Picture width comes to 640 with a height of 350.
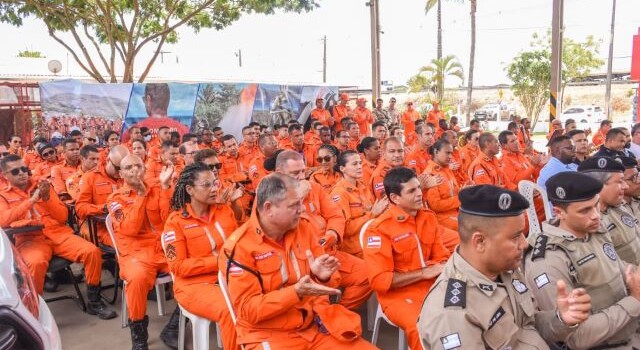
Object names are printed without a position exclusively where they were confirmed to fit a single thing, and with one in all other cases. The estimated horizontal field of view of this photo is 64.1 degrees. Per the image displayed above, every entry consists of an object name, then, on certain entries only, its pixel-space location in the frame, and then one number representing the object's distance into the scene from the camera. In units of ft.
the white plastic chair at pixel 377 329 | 11.23
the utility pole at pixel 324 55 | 129.49
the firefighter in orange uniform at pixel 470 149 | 25.29
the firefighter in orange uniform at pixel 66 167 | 22.70
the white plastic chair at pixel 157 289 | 14.05
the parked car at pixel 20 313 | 6.45
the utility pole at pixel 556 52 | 38.22
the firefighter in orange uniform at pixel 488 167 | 20.10
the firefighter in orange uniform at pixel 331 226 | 13.03
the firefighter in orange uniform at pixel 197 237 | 11.36
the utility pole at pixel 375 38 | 47.57
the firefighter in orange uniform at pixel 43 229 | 14.79
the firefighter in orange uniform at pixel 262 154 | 22.75
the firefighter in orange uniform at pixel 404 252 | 10.61
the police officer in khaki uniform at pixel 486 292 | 6.27
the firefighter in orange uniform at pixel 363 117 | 45.65
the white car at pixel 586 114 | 83.16
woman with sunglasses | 18.61
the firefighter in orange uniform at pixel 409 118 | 48.29
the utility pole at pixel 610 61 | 72.88
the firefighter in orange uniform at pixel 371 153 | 20.48
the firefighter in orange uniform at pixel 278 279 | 8.73
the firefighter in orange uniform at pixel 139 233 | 12.80
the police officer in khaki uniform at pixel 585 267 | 7.69
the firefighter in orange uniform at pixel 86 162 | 20.38
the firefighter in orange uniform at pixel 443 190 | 17.22
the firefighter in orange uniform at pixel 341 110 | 45.55
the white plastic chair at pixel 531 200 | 16.02
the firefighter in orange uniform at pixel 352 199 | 15.76
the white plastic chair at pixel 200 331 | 11.06
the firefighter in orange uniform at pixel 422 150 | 24.76
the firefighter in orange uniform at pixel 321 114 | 43.12
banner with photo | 32.96
